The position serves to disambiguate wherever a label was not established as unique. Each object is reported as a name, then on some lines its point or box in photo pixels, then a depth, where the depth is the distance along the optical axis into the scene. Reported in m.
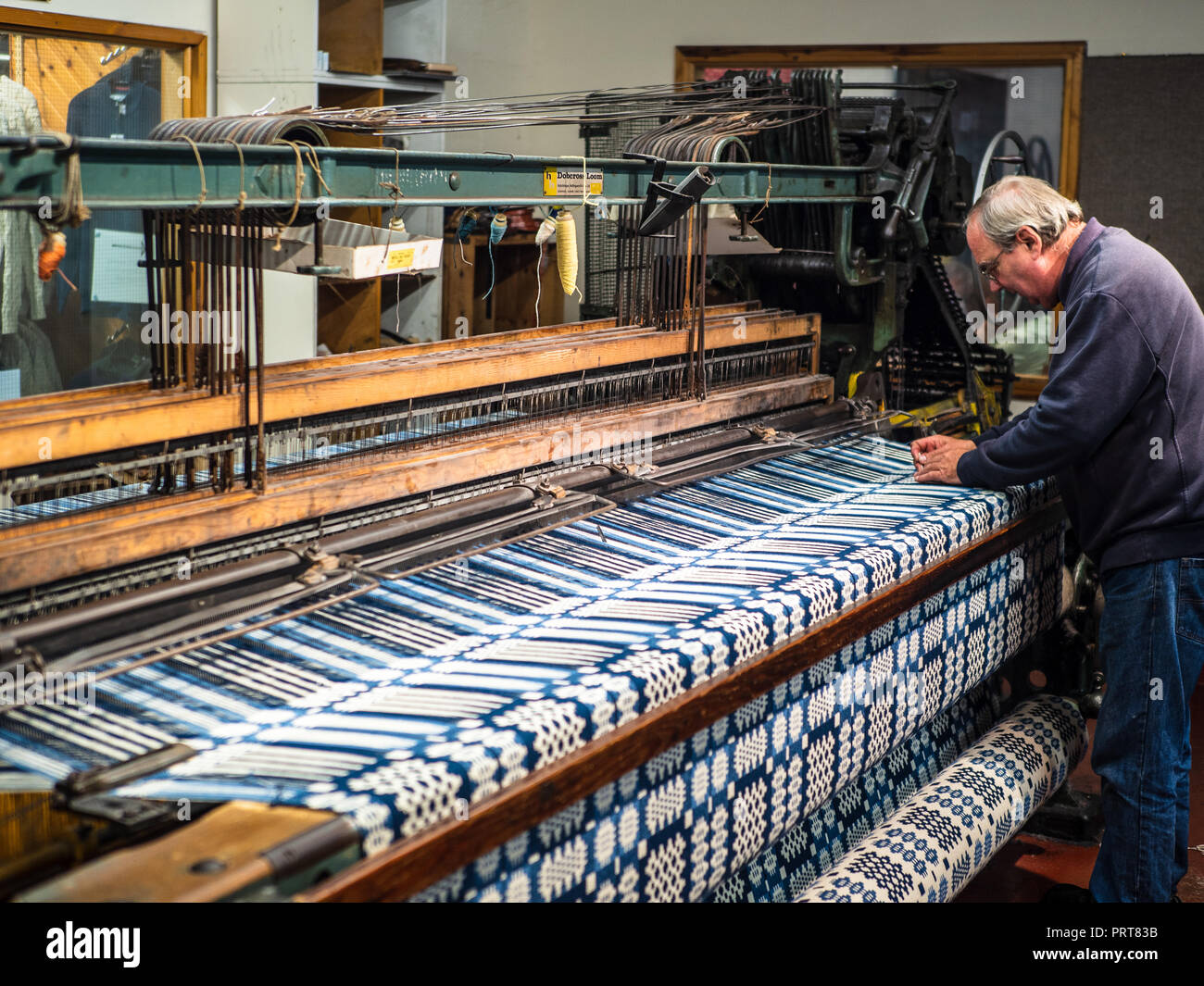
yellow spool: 2.58
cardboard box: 2.10
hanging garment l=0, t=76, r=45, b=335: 4.38
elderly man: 2.59
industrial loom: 1.43
